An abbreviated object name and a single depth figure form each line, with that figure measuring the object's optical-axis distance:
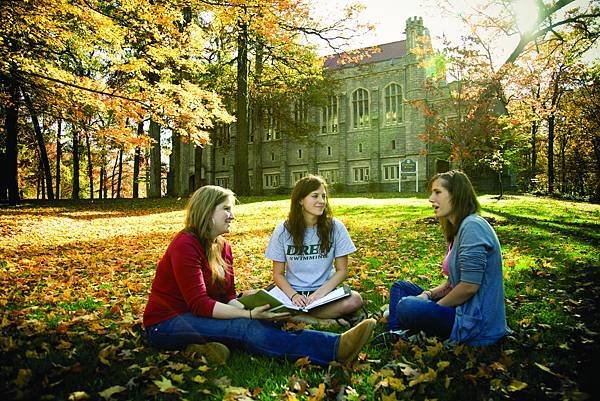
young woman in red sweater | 2.75
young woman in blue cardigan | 2.71
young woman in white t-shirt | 3.79
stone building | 29.94
